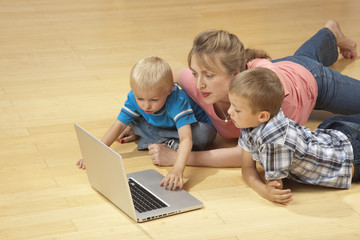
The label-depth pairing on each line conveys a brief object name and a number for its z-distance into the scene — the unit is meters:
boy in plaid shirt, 3.49
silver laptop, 3.43
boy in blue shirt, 3.72
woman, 3.71
